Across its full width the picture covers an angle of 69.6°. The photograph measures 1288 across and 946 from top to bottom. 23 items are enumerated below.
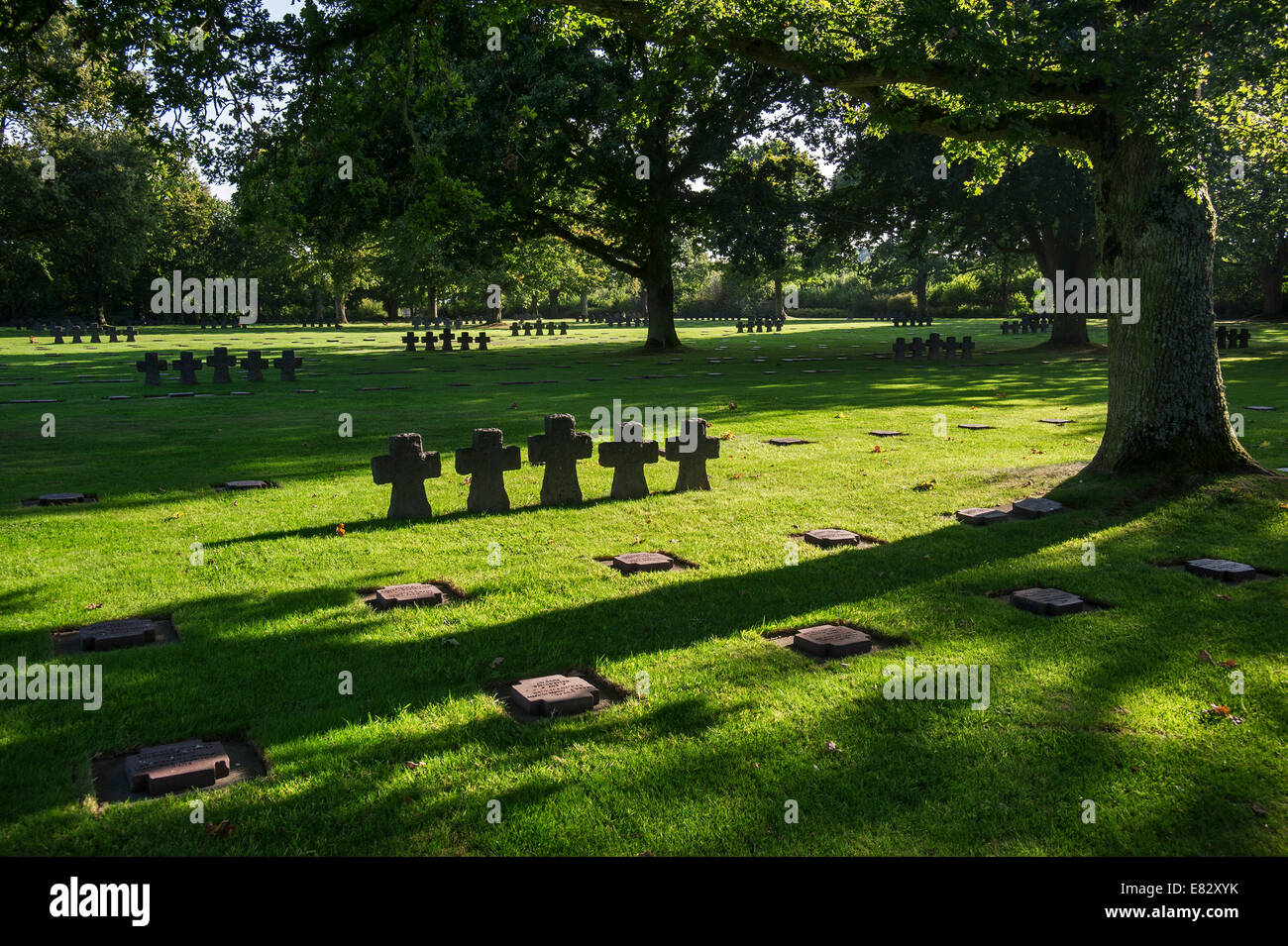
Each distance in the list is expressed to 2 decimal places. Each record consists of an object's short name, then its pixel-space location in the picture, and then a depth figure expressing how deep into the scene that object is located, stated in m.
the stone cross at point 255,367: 23.45
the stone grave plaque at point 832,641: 5.30
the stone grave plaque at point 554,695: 4.48
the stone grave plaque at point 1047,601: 5.98
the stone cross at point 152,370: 21.64
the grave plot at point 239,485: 9.98
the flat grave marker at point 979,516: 8.49
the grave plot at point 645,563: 6.99
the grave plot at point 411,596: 6.14
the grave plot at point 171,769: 3.77
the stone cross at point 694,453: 9.66
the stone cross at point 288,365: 23.16
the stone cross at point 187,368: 22.36
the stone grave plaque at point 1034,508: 8.56
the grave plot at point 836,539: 7.79
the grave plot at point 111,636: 5.35
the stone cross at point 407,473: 8.47
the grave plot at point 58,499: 9.16
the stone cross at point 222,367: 22.92
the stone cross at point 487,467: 8.80
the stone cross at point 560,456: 9.11
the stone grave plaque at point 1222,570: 6.58
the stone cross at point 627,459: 9.53
